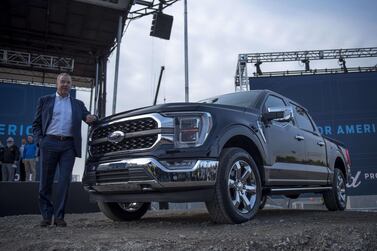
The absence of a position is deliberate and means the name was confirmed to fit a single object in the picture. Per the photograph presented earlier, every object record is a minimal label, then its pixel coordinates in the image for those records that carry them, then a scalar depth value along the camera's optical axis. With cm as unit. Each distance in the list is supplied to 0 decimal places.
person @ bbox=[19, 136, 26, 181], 1369
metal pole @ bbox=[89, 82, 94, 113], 2199
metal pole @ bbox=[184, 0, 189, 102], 1284
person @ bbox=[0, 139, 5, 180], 1249
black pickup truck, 376
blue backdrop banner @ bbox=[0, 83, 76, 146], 1808
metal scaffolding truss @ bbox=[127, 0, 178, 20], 1439
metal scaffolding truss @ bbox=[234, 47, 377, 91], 1925
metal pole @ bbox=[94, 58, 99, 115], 1863
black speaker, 1445
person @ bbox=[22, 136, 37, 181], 1316
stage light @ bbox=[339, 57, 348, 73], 1961
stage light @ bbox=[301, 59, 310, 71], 1941
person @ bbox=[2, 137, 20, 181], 1237
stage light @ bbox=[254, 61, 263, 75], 1931
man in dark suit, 465
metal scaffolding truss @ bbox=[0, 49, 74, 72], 1916
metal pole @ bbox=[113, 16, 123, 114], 1312
